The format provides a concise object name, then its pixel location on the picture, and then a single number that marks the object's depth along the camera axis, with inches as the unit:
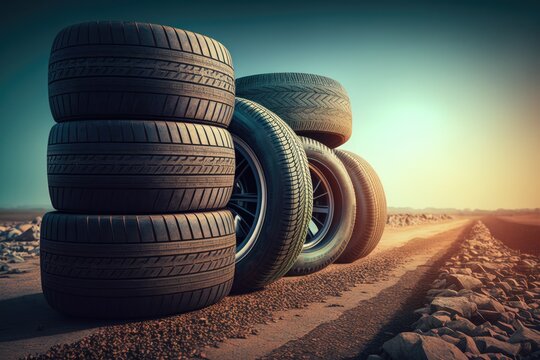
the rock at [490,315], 104.2
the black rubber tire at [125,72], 101.1
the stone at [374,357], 77.3
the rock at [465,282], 133.7
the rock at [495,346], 79.7
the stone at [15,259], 214.4
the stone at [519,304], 117.8
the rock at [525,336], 85.5
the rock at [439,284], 142.8
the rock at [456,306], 103.4
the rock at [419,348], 73.7
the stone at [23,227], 381.2
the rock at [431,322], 93.8
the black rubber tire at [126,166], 98.7
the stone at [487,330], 88.2
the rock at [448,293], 123.6
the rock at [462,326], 90.7
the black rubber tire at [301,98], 196.2
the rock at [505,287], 138.8
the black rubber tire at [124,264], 97.3
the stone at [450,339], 82.1
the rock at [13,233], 336.0
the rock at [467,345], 78.5
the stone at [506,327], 95.8
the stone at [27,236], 320.0
